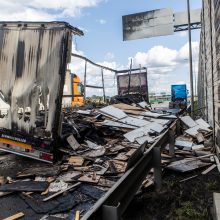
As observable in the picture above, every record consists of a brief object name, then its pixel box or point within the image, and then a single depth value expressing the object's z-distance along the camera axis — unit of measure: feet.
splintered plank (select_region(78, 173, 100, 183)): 19.83
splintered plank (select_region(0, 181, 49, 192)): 18.24
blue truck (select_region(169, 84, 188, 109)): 117.56
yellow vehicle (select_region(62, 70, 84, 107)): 63.31
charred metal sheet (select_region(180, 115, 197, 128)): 39.04
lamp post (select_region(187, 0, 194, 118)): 63.00
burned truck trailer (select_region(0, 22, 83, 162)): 22.67
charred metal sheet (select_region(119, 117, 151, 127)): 34.60
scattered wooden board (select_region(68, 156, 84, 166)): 23.39
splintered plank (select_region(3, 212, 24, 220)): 14.67
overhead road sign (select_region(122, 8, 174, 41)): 96.89
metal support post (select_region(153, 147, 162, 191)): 17.35
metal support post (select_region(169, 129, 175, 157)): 25.19
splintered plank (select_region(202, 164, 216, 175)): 20.88
